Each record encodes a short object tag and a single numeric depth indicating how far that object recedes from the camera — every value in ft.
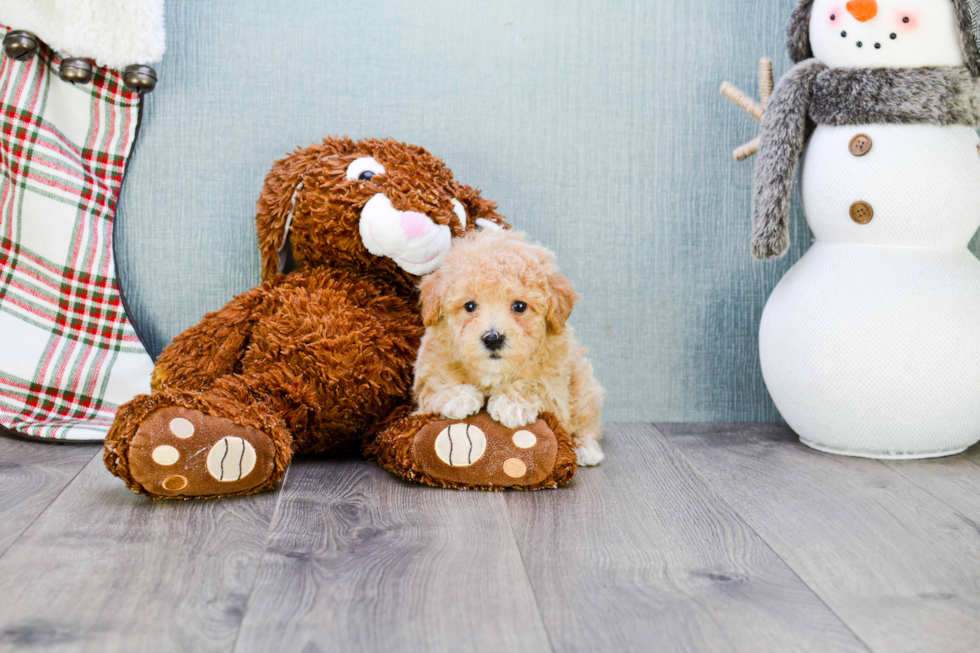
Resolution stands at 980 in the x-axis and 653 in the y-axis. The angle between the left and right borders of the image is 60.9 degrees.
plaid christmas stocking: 4.15
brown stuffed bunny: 3.36
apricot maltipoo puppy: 3.29
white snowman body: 3.79
